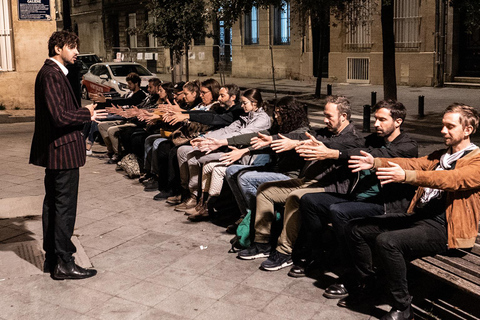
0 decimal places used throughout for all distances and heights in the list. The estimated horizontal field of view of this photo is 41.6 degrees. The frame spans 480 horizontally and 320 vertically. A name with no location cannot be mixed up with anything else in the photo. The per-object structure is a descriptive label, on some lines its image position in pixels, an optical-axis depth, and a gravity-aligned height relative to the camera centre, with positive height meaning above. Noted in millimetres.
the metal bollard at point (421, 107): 15604 -1025
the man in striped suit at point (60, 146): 5195 -584
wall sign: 16750 +1761
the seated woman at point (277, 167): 6176 -974
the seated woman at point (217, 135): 7109 -755
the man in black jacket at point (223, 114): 7703 -517
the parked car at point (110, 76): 20234 -92
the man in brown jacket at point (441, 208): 4238 -999
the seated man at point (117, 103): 10539 -515
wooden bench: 4117 -1388
